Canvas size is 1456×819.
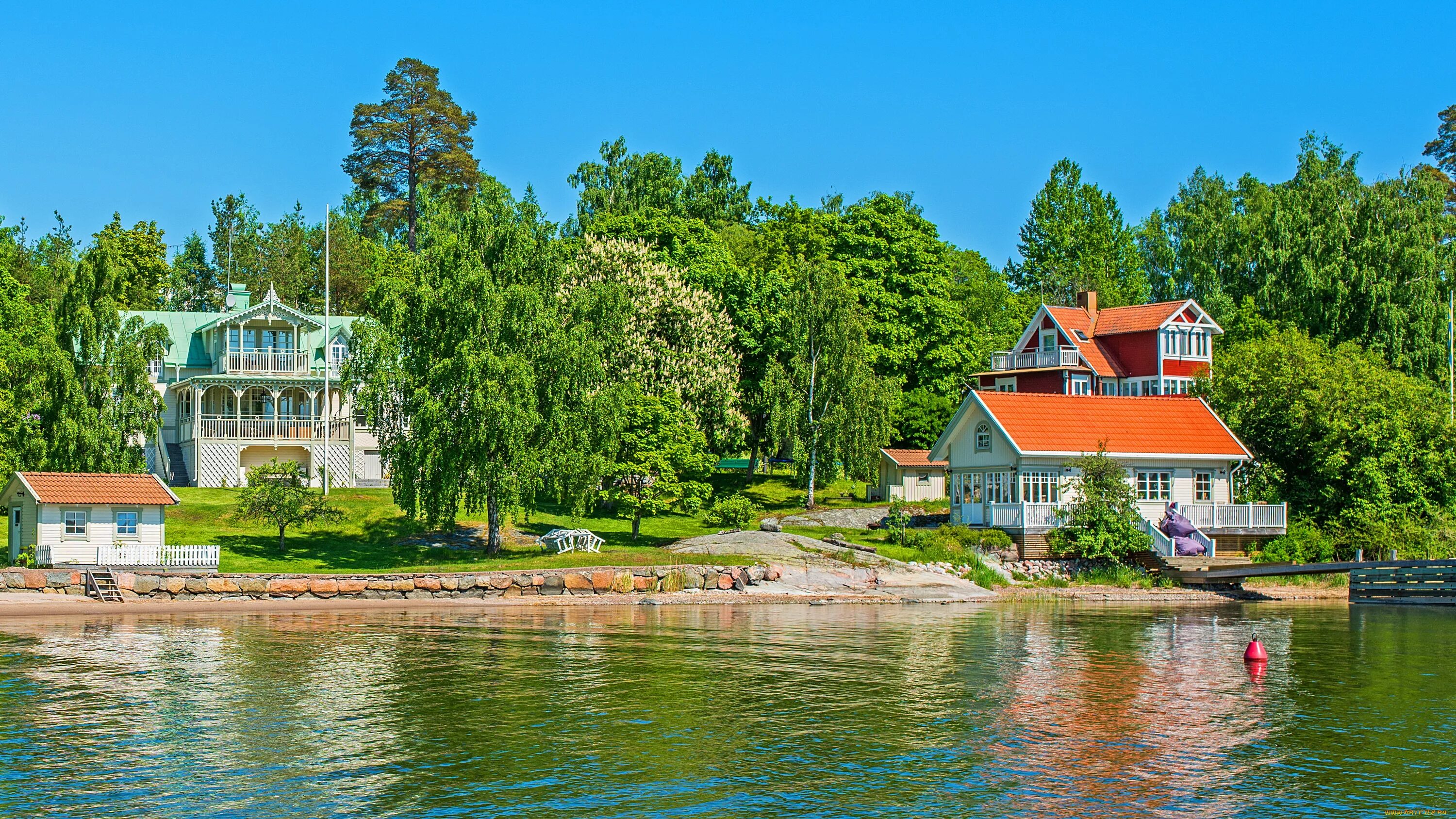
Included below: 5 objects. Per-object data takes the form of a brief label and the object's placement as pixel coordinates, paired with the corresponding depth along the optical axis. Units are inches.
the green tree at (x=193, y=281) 3617.1
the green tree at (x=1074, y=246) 3927.2
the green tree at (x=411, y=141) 3750.0
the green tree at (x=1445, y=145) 4168.3
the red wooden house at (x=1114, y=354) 3053.6
